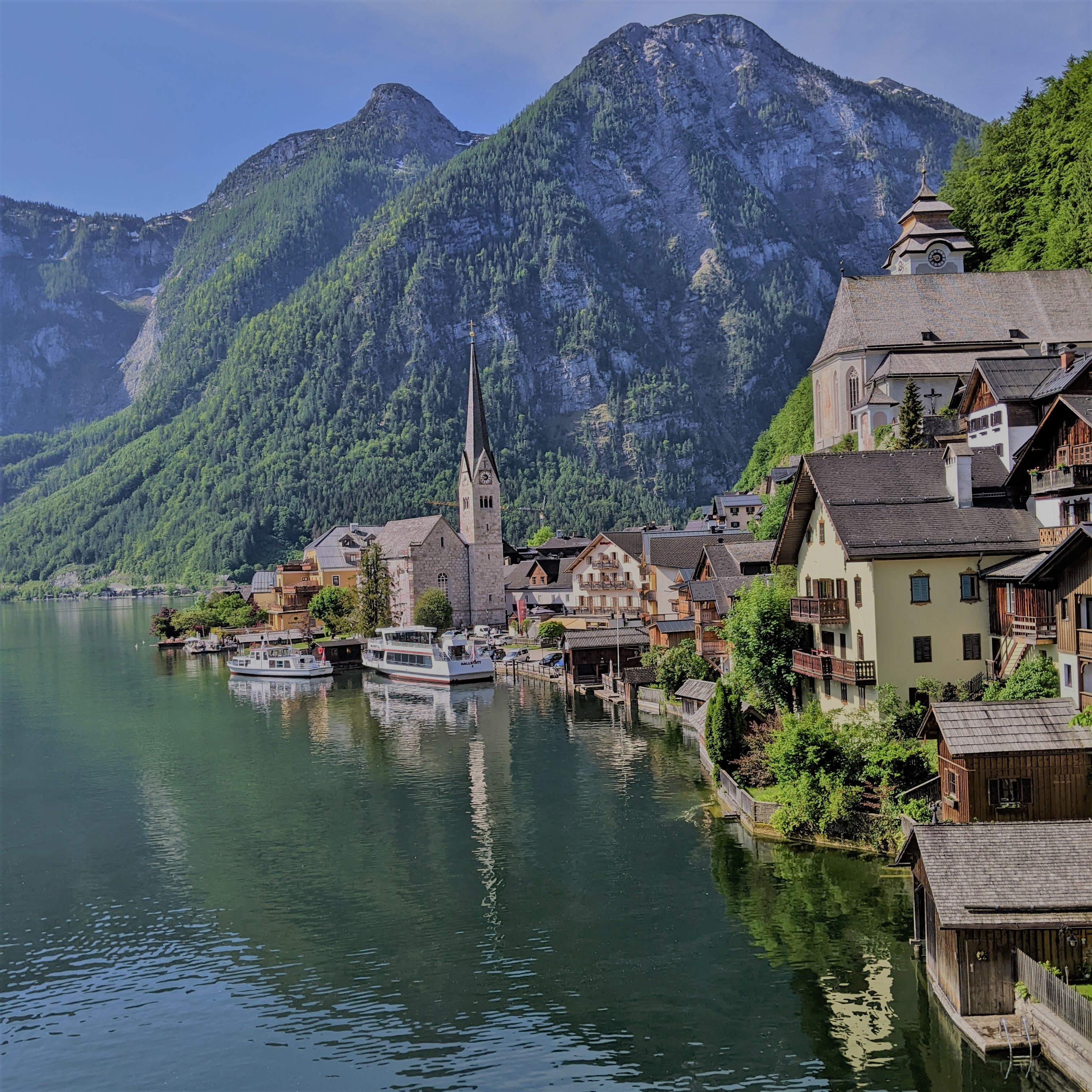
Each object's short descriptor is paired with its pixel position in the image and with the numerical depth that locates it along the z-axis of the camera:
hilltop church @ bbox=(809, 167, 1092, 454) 70.38
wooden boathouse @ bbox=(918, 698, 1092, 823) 27.81
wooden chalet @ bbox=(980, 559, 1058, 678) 32.59
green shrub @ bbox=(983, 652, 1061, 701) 31.92
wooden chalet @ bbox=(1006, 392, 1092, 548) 34.56
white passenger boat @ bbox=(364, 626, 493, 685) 91.12
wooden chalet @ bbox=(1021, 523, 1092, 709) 29.30
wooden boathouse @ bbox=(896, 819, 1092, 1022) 22.41
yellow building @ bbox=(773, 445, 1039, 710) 36.97
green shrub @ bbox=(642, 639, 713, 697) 68.38
